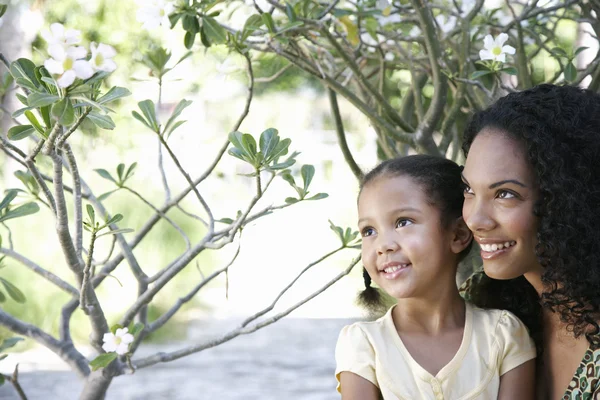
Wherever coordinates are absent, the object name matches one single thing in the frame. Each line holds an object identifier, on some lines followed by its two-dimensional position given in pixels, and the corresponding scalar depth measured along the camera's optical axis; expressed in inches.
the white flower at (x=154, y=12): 63.3
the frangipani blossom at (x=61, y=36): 42.7
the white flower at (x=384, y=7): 76.2
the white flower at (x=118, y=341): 58.5
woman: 50.1
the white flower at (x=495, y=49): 67.0
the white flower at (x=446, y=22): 93.6
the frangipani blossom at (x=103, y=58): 43.6
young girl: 55.0
